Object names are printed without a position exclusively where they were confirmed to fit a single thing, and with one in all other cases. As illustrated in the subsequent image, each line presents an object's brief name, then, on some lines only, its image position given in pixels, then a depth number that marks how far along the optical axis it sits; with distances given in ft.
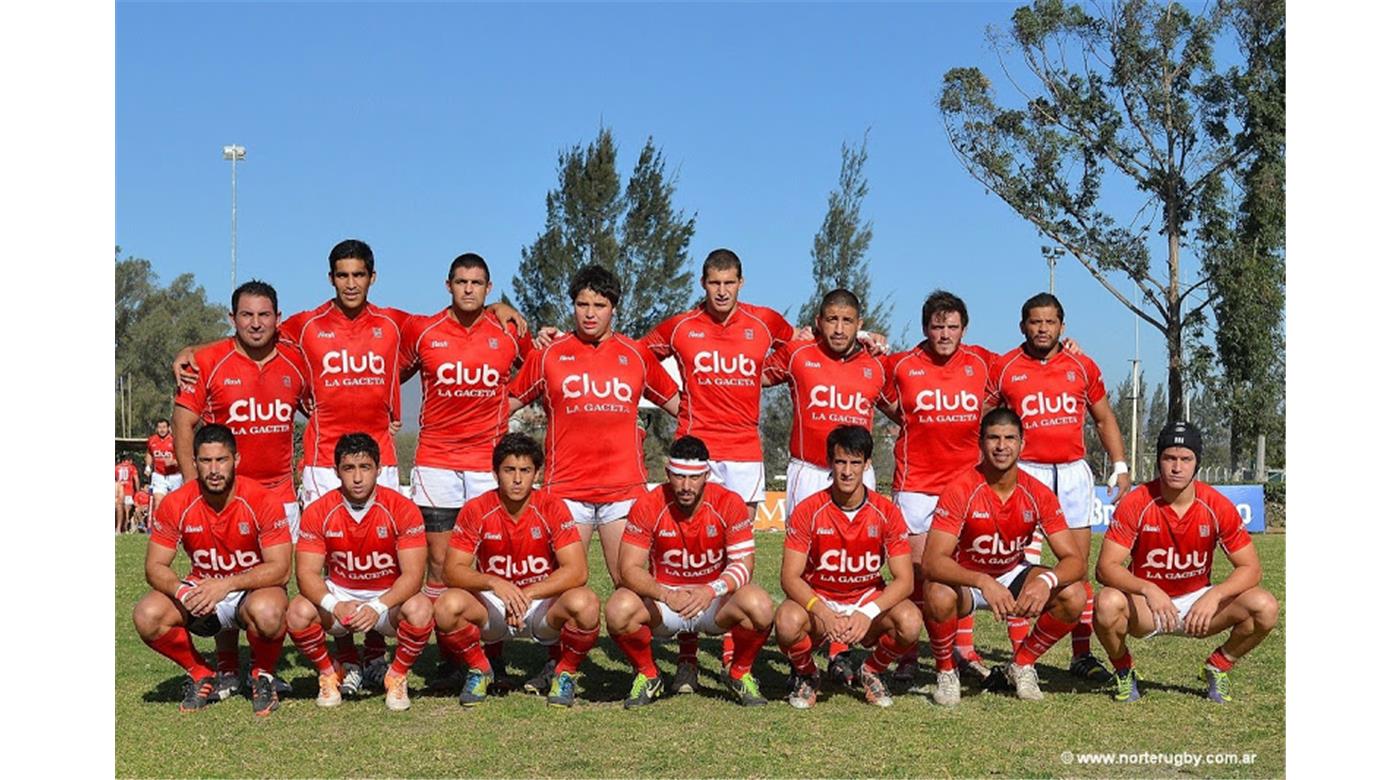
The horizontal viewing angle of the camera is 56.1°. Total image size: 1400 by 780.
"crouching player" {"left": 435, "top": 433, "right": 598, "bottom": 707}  23.62
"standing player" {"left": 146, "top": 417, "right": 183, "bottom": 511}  70.08
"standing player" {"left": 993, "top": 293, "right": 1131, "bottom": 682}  27.86
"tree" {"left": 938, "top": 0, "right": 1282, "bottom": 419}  84.17
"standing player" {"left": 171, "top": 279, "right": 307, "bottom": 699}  25.40
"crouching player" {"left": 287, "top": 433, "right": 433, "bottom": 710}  23.39
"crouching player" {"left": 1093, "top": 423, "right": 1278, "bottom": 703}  23.89
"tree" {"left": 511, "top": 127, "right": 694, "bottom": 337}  106.42
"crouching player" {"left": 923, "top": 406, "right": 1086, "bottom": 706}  24.16
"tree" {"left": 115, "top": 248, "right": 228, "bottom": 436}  162.71
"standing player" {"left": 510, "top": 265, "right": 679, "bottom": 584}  25.93
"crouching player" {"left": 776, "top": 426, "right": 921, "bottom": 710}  23.63
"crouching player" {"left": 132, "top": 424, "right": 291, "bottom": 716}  23.31
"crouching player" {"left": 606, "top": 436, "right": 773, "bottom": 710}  23.58
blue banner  77.41
